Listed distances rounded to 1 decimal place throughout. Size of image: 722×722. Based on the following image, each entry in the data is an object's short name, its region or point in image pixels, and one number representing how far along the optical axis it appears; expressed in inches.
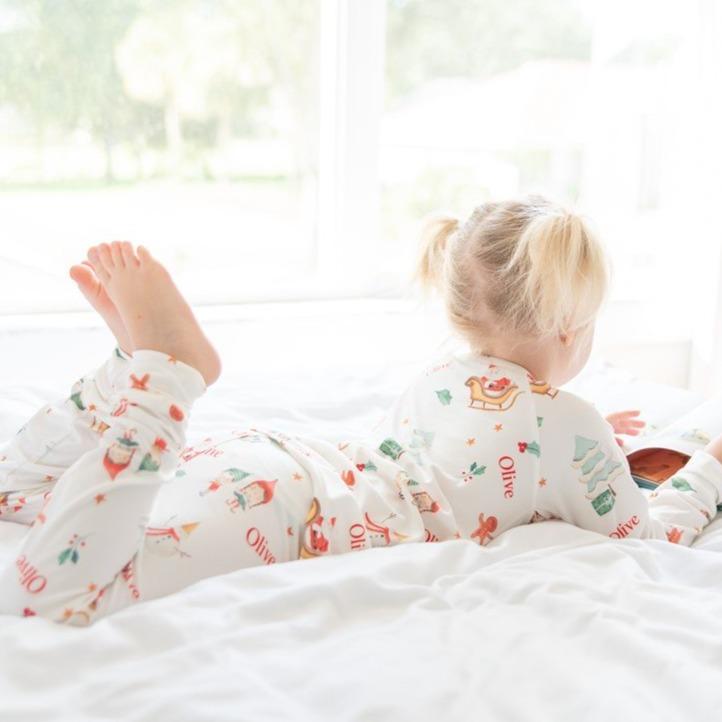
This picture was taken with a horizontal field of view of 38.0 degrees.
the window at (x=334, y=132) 90.6
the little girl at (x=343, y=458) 41.0
